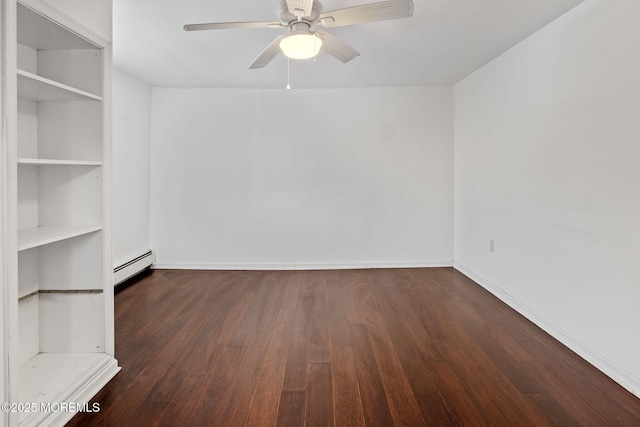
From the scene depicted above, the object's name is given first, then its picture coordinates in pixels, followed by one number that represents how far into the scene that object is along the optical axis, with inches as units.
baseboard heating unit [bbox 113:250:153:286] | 145.0
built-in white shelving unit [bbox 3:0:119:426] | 75.6
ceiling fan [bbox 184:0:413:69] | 70.9
